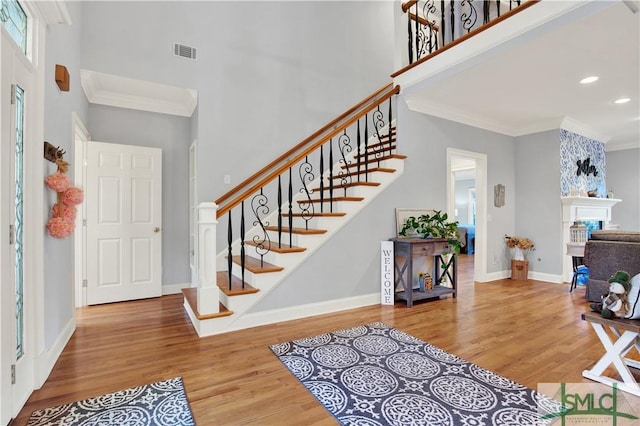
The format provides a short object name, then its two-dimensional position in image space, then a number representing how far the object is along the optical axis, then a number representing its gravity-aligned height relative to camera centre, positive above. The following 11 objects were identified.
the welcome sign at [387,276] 3.83 -0.77
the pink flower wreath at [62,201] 2.26 +0.11
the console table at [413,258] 3.74 -0.62
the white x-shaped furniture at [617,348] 1.91 -0.87
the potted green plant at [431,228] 4.02 -0.19
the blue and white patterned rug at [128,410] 1.68 -1.13
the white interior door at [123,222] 3.91 -0.10
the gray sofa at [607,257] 3.33 -0.49
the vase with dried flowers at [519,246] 5.40 -0.58
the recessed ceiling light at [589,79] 3.66 +1.62
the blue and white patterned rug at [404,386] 1.71 -1.12
